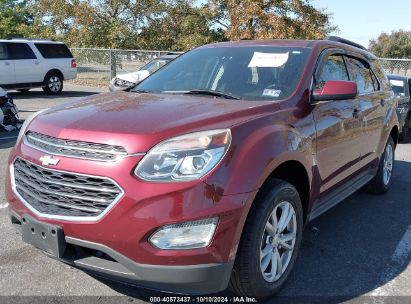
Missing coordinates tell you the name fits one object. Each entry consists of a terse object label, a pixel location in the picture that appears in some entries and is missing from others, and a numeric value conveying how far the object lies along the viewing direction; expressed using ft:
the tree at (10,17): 157.08
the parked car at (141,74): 17.93
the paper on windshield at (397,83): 36.86
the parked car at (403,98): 34.58
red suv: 8.79
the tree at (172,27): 94.79
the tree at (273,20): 71.51
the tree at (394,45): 193.88
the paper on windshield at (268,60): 13.37
